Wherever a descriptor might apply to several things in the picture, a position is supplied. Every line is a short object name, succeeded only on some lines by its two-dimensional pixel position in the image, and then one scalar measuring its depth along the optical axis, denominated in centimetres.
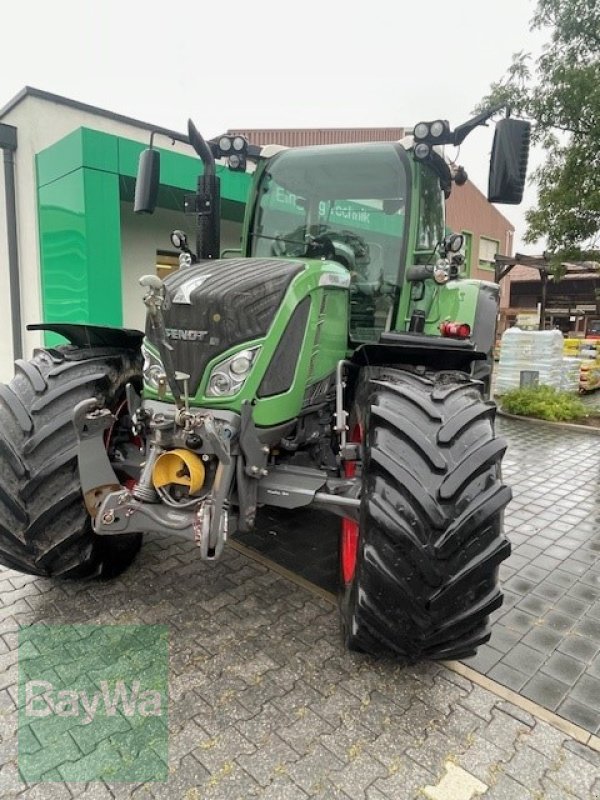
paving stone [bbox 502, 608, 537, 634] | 296
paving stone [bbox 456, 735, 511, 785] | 200
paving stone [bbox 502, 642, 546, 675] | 262
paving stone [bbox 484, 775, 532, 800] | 191
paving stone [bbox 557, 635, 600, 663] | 274
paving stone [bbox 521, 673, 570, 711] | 239
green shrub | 880
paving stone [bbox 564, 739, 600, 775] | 207
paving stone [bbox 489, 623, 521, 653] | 278
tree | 729
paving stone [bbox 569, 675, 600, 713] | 239
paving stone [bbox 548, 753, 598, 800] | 194
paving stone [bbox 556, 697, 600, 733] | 226
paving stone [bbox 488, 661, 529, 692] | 249
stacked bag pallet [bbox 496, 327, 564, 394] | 1062
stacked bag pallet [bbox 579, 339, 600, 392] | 1232
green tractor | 218
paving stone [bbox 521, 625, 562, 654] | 279
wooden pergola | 1605
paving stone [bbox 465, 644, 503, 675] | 260
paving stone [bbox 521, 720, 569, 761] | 211
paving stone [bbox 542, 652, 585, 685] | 256
